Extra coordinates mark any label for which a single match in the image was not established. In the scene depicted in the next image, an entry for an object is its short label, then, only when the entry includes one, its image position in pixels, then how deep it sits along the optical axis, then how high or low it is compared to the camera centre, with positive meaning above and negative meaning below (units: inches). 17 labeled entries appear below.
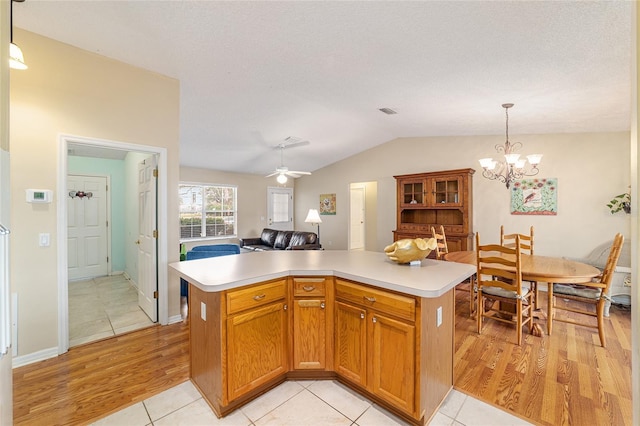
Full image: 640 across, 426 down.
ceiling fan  197.8 +51.8
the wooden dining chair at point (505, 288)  103.8 -30.5
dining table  97.3 -21.8
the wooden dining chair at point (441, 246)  161.5 -19.9
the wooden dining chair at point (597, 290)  104.3 -31.8
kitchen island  65.4 -30.4
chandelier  136.4 +26.3
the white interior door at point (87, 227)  199.3 -11.3
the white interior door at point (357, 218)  317.2 -7.0
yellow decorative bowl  79.2 -10.7
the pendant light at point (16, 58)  67.6 +38.0
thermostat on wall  94.3 +5.8
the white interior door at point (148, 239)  125.3 -13.0
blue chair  148.3 -19.6
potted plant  148.2 +5.0
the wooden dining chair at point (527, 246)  124.4 -19.5
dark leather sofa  226.2 -26.3
